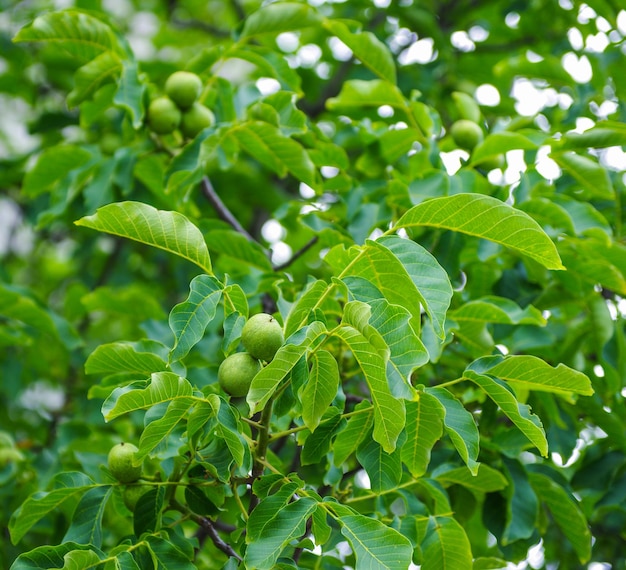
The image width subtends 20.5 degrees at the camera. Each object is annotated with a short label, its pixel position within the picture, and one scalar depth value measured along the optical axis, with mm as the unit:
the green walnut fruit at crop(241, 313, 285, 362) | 1623
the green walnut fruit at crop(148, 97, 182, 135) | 1960
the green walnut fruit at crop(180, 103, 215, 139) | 1989
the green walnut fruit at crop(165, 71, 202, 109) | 1962
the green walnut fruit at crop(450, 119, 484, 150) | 1991
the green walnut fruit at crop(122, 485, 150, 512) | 1717
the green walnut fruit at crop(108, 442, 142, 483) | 1695
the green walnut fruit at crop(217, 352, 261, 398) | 1633
